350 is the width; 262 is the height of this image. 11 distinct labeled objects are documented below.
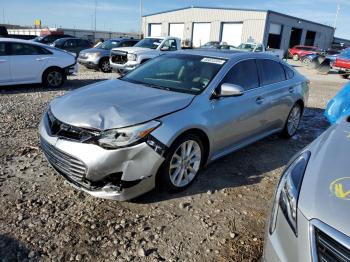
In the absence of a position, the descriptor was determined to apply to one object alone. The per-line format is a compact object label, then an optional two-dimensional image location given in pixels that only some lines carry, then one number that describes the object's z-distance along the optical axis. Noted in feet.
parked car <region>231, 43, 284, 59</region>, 70.47
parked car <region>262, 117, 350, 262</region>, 5.48
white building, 123.54
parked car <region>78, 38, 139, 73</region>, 45.73
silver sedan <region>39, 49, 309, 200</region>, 10.36
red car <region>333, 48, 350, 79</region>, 59.67
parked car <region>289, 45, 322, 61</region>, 113.82
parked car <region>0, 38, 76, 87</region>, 29.76
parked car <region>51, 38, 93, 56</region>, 63.16
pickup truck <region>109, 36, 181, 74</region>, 40.29
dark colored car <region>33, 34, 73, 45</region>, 76.06
